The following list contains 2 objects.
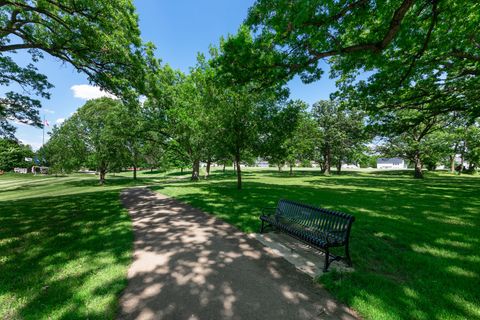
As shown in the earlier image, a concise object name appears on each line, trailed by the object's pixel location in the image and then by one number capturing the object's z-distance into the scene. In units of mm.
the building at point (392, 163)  100875
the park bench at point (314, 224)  4312
